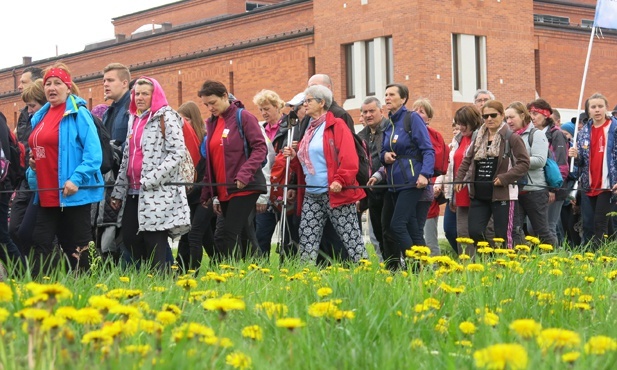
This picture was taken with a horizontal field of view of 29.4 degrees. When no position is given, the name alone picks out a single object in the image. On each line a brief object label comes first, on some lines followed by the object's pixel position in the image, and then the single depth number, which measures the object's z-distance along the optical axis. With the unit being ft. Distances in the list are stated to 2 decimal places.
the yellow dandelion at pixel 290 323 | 12.58
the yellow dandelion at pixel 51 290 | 13.05
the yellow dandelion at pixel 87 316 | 13.21
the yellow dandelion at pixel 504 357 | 10.39
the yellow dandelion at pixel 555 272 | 23.03
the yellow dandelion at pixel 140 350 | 12.63
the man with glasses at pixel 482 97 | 50.44
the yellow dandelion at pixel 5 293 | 14.01
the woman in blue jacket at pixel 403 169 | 40.52
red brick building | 150.20
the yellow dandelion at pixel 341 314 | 15.85
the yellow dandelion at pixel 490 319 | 15.62
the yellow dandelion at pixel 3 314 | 13.07
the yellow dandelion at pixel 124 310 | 13.70
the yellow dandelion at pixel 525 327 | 12.40
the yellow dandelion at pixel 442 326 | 17.21
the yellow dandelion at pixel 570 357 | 11.59
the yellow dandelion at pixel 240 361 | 12.71
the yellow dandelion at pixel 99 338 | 12.44
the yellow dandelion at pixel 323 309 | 15.99
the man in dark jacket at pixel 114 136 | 37.11
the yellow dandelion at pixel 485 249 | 24.93
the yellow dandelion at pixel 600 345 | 12.75
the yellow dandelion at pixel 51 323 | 12.18
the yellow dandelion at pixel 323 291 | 18.54
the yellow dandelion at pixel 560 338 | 12.09
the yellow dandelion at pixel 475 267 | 21.94
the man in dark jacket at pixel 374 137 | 44.42
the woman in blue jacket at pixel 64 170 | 32.86
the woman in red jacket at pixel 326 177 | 38.04
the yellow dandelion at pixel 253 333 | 14.55
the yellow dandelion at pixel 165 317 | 14.35
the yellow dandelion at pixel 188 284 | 17.53
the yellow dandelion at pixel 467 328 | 14.94
